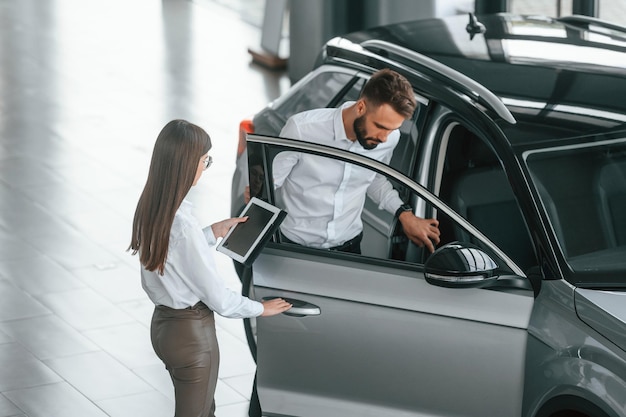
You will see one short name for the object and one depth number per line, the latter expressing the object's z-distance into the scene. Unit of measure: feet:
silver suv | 19.75
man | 22.44
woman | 19.67
